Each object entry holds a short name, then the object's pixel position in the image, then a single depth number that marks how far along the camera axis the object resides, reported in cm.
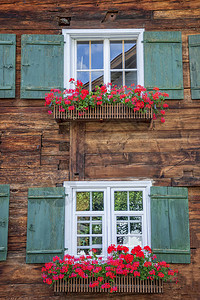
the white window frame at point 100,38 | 724
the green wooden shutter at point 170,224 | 649
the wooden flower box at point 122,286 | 621
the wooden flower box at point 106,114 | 675
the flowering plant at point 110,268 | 611
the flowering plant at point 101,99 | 672
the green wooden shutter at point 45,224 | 650
